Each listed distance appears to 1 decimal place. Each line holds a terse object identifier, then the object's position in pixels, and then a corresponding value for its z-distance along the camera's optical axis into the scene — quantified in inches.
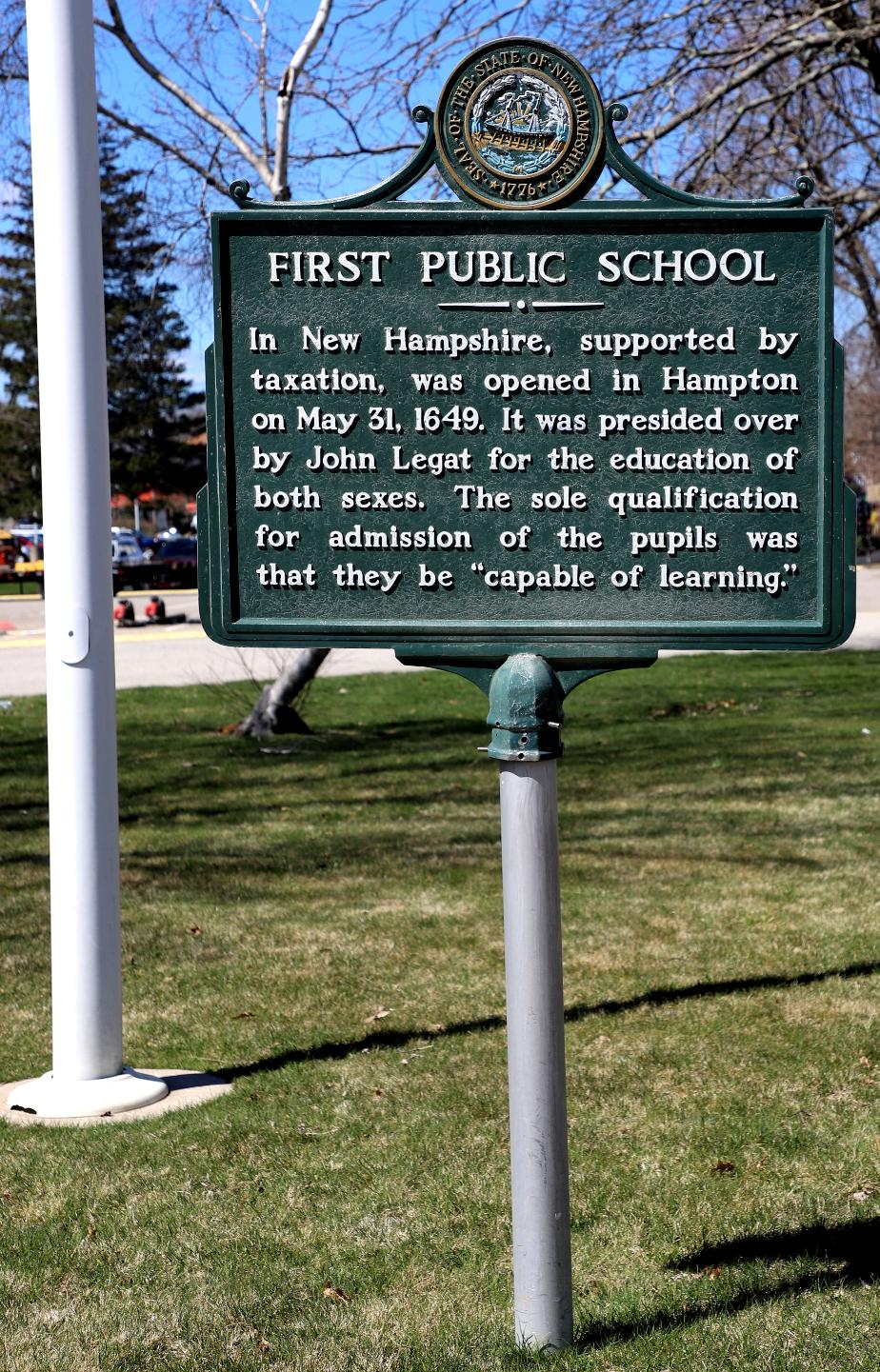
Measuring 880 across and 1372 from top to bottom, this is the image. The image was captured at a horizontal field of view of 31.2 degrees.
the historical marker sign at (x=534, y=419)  137.6
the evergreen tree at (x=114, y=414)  1987.0
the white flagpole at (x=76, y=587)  191.0
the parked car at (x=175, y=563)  1604.3
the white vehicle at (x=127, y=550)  1723.7
